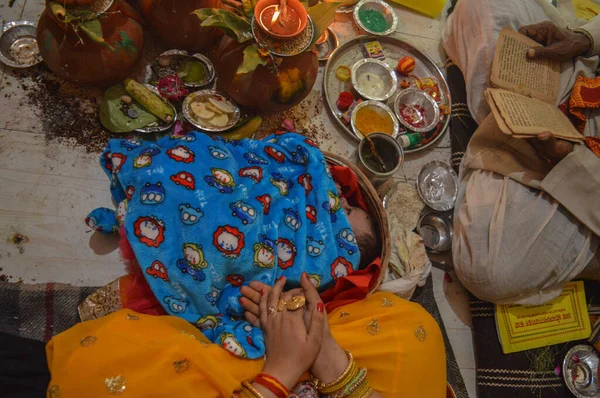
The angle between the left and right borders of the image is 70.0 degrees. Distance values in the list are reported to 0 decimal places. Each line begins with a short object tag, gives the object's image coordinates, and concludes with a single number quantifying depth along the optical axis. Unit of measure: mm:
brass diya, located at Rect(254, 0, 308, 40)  1546
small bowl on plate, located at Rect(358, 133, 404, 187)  1851
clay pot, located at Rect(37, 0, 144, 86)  1545
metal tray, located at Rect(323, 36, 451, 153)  2094
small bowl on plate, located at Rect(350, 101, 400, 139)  2059
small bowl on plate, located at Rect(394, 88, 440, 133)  2131
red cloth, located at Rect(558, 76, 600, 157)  1993
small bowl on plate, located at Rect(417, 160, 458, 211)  2010
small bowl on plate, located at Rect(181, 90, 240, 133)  1801
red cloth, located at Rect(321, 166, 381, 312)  1435
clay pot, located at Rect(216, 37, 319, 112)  1687
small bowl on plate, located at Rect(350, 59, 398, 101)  2152
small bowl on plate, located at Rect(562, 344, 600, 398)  1819
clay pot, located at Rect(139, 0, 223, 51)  1753
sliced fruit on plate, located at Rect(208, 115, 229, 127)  1829
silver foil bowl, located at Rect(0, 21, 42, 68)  1762
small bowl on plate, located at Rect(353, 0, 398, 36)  2287
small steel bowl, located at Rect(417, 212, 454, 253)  1945
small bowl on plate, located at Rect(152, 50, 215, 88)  1886
